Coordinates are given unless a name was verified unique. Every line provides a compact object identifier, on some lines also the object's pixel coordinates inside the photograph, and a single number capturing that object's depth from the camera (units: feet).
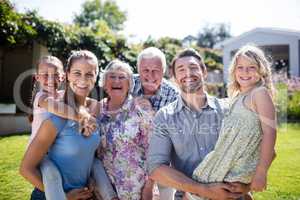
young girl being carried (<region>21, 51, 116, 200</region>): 7.91
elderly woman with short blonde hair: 9.44
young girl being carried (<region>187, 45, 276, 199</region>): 7.53
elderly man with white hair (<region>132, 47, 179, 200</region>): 11.28
